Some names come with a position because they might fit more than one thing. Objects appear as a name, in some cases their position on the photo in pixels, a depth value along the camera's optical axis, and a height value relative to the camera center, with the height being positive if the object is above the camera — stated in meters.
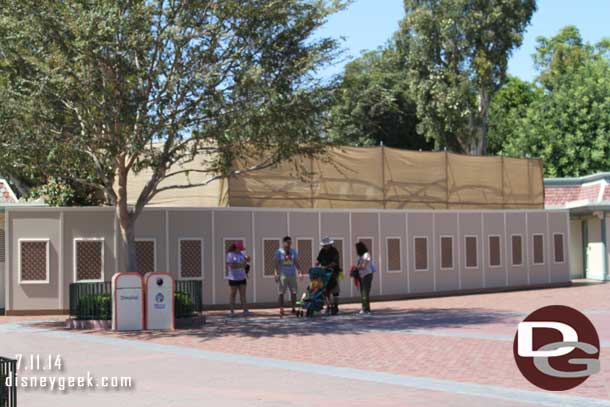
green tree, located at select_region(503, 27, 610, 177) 52.97 +7.59
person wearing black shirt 23.02 +0.00
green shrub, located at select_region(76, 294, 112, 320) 20.47 -0.80
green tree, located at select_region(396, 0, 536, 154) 49.97 +11.23
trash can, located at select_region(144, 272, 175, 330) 19.81 -0.65
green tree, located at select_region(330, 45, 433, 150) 56.47 +9.44
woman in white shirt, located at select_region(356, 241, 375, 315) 23.14 -0.14
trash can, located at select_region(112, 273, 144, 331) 19.70 -0.68
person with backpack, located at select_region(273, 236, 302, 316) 23.19 -0.07
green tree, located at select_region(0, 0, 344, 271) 19.62 +4.06
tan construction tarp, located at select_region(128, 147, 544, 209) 27.51 +2.58
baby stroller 22.61 -0.61
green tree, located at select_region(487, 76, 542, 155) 64.20 +10.76
